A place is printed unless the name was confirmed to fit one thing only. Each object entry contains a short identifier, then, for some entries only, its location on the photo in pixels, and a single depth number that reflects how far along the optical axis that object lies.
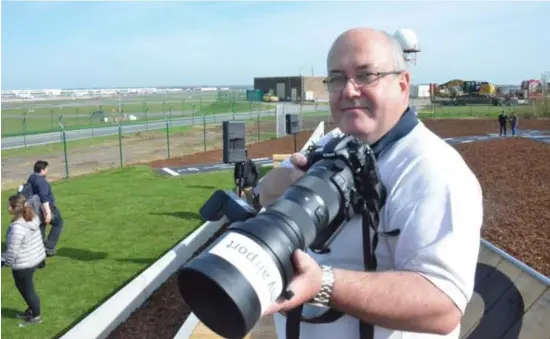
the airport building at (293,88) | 82.31
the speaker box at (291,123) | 12.65
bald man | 1.37
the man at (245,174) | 6.80
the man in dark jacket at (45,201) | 8.77
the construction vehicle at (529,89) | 66.56
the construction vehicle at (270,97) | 78.38
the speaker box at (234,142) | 6.66
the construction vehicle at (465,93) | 64.31
